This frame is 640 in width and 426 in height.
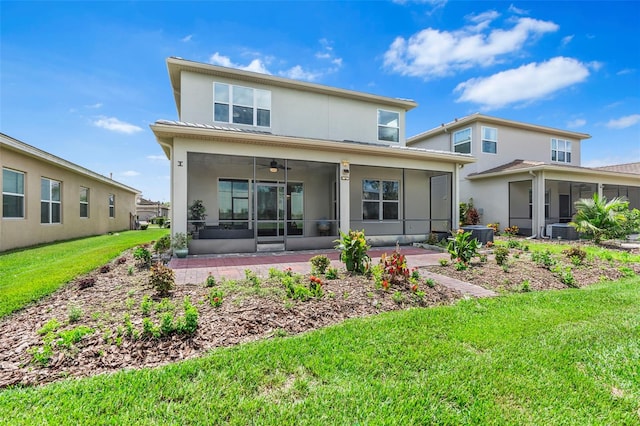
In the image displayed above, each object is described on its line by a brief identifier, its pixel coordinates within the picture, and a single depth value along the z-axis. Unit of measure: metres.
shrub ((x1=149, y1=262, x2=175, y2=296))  4.52
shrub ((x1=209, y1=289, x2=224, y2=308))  4.00
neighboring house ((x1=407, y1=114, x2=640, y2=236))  14.53
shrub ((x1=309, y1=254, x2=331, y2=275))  6.00
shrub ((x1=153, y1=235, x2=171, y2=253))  8.35
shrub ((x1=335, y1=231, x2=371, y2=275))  5.91
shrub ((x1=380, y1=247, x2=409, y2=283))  5.20
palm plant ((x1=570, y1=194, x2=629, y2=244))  11.60
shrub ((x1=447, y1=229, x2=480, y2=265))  7.10
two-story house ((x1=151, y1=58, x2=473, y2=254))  9.01
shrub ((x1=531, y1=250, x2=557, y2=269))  7.04
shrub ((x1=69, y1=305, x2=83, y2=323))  3.51
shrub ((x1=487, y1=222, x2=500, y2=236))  15.47
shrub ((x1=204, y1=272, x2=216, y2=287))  5.09
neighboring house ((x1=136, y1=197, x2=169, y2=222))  36.31
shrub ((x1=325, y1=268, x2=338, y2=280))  5.59
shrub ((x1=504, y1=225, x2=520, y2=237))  15.08
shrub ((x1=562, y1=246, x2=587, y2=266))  7.49
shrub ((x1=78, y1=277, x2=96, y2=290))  5.02
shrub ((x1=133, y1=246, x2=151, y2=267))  6.90
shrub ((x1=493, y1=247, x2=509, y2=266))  7.15
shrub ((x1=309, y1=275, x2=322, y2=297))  4.46
